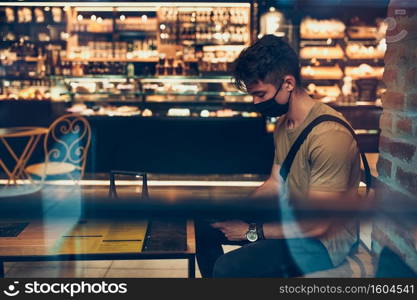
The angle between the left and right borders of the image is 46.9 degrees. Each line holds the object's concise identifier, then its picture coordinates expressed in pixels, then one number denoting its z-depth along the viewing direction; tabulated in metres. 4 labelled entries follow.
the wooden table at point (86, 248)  1.96
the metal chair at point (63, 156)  4.59
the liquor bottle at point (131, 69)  6.76
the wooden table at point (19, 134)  4.50
